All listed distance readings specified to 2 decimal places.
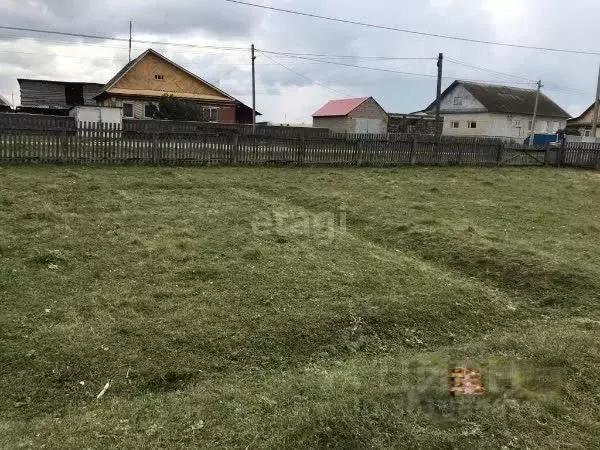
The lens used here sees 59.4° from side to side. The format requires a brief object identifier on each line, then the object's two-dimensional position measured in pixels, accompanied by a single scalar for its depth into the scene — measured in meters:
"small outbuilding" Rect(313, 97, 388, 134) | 51.69
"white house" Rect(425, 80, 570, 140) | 53.09
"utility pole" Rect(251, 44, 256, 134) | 35.88
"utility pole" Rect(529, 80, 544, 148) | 48.19
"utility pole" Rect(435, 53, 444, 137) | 34.31
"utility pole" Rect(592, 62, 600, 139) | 33.16
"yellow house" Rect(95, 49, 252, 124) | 37.62
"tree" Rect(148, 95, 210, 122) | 36.89
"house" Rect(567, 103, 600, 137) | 58.03
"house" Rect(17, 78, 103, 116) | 45.97
